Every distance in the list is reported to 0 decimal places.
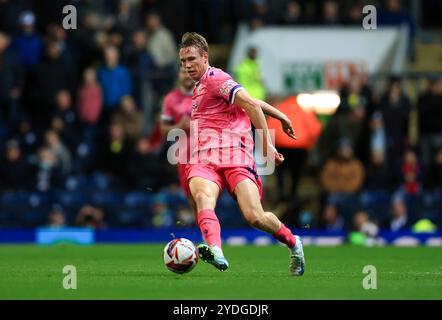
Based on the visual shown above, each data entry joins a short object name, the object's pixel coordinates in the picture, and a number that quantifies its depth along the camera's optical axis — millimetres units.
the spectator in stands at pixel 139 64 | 26078
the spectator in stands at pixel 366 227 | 23422
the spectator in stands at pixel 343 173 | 24312
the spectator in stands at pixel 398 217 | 23562
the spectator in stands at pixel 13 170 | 24281
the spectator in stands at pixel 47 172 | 24453
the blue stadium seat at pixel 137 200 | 24359
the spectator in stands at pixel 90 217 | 24078
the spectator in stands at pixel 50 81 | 25234
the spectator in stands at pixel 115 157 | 24781
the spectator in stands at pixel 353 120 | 25000
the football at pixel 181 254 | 12930
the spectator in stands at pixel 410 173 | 24406
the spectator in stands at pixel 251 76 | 24750
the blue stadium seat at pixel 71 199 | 24234
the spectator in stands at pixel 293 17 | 26547
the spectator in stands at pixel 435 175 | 24469
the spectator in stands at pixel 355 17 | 26344
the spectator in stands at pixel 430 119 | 25219
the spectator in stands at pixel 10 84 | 25281
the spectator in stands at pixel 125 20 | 26562
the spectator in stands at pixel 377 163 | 24609
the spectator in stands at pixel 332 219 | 23922
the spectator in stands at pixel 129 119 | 25031
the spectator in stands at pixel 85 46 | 26125
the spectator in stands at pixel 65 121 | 25000
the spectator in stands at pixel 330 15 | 26422
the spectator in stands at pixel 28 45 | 25656
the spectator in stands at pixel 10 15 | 25859
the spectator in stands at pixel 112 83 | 25484
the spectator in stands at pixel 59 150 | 24656
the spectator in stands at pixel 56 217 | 23891
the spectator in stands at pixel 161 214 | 24109
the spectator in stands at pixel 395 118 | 24781
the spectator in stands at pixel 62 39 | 25328
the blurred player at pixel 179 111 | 17062
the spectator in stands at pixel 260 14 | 26469
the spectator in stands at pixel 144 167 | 24562
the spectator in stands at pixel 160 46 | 26500
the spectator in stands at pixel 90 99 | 25281
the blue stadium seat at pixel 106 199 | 24281
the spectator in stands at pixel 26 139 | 25125
